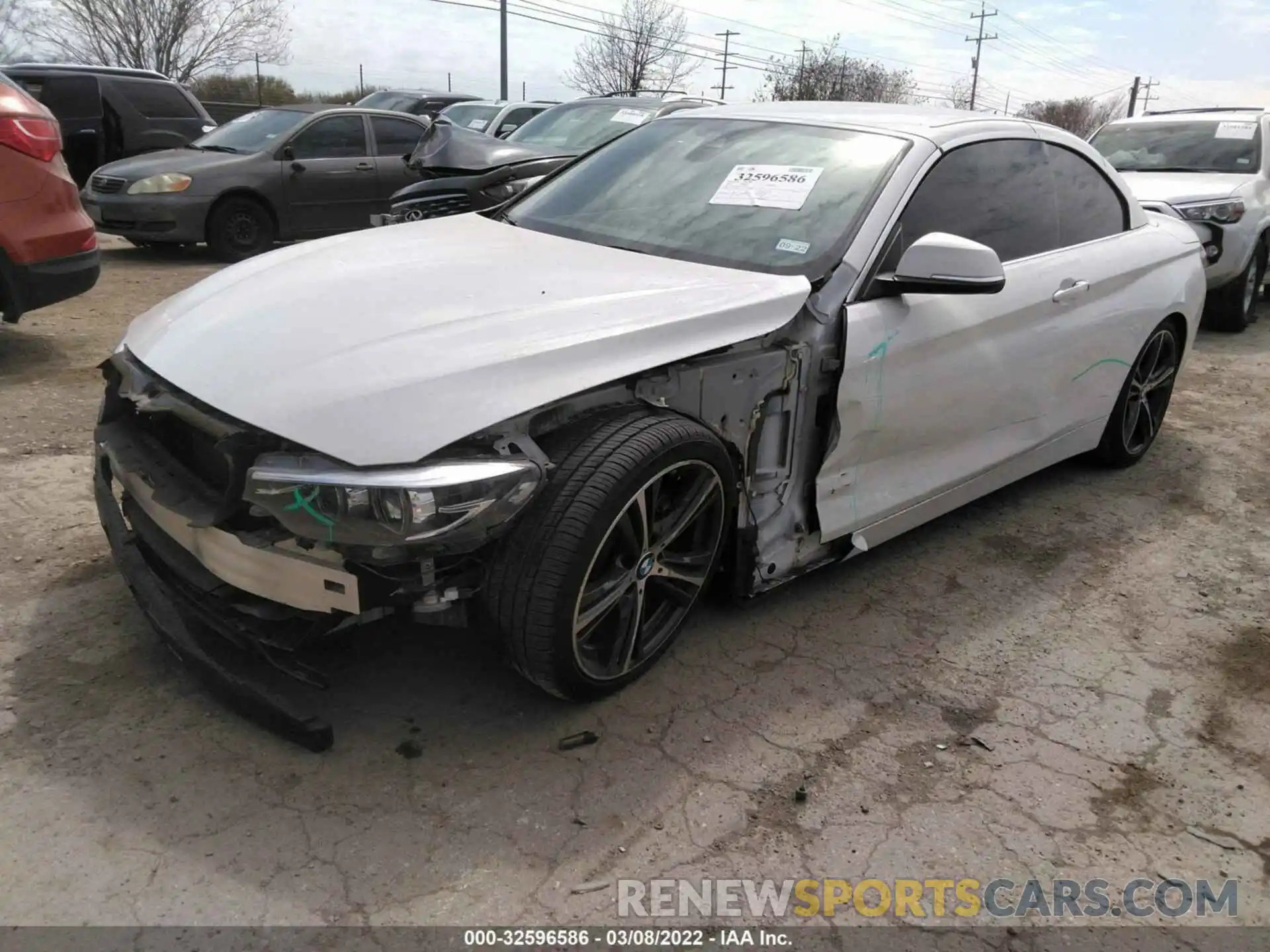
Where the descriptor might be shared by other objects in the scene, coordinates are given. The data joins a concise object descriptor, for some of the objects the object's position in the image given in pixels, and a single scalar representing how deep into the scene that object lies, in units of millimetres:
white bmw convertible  2230
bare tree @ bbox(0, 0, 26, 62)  29230
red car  5012
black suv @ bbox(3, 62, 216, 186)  10328
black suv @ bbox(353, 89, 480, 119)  16781
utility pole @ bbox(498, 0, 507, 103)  29566
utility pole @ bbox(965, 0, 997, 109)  57400
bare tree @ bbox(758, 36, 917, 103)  42156
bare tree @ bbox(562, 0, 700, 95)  41531
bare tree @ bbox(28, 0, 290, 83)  31844
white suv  7777
